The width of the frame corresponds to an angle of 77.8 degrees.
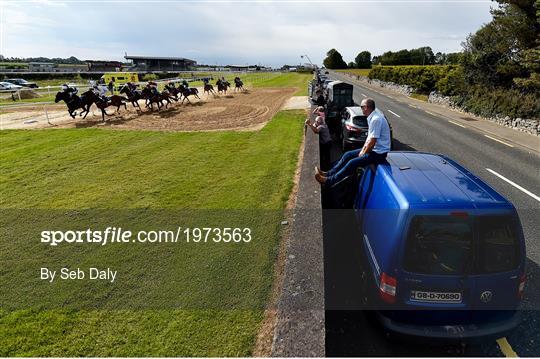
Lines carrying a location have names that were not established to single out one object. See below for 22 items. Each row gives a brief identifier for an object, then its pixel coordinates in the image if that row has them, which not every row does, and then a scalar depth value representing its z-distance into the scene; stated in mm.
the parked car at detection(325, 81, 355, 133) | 19578
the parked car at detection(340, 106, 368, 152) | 12344
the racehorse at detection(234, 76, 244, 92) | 40625
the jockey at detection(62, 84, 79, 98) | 20512
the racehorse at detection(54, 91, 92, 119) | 20094
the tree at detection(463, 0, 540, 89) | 21953
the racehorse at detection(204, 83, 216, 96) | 34312
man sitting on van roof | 6438
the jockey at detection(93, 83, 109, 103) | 20500
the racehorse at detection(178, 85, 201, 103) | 28414
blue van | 3738
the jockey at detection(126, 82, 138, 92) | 24772
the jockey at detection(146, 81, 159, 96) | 24108
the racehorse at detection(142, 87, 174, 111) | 23266
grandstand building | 107325
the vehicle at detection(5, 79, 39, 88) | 49941
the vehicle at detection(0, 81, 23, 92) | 40594
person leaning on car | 10390
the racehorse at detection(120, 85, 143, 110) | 23109
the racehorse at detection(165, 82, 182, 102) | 26812
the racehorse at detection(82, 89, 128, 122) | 20031
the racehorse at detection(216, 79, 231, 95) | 35900
